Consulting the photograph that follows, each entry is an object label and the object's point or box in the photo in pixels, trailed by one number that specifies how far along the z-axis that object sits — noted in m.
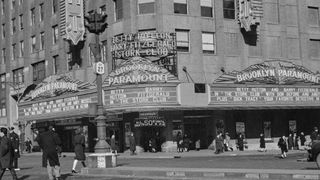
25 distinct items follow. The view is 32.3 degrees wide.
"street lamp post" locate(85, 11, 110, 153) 22.11
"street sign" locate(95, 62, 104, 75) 22.58
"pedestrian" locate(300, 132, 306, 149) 47.62
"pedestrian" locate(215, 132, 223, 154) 38.72
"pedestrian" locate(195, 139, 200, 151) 43.93
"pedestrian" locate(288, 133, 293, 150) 43.17
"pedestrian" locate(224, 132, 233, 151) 43.22
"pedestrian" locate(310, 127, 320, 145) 34.78
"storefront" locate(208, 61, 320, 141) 43.62
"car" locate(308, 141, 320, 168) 19.59
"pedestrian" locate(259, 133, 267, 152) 40.69
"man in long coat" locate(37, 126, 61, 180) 17.95
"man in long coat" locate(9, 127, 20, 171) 24.00
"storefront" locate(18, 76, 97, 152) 46.11
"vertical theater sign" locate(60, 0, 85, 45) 49.91
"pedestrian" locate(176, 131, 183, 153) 42.72
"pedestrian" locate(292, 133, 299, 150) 44.75
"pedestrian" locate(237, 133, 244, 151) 43.20
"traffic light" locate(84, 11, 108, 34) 22.47
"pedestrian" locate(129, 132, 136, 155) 40.31
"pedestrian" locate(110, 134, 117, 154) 38.77
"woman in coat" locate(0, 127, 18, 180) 18.12
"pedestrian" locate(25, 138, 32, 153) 56.50
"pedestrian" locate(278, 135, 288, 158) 32.22
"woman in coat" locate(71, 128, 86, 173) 23.09
